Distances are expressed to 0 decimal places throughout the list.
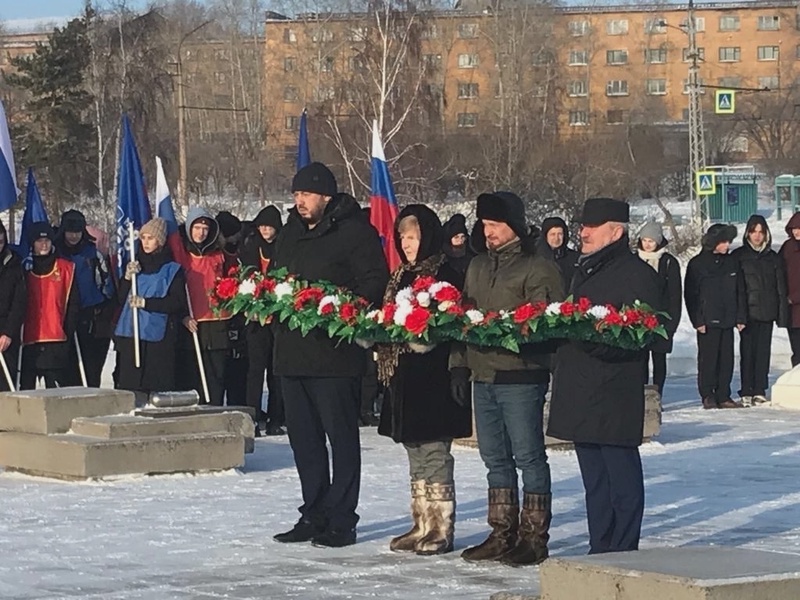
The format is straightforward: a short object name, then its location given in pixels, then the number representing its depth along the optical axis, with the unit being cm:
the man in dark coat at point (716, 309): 1639
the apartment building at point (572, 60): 6406
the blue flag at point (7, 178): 1531
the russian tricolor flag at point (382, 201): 1684
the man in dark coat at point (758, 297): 1656
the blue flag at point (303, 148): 1742
